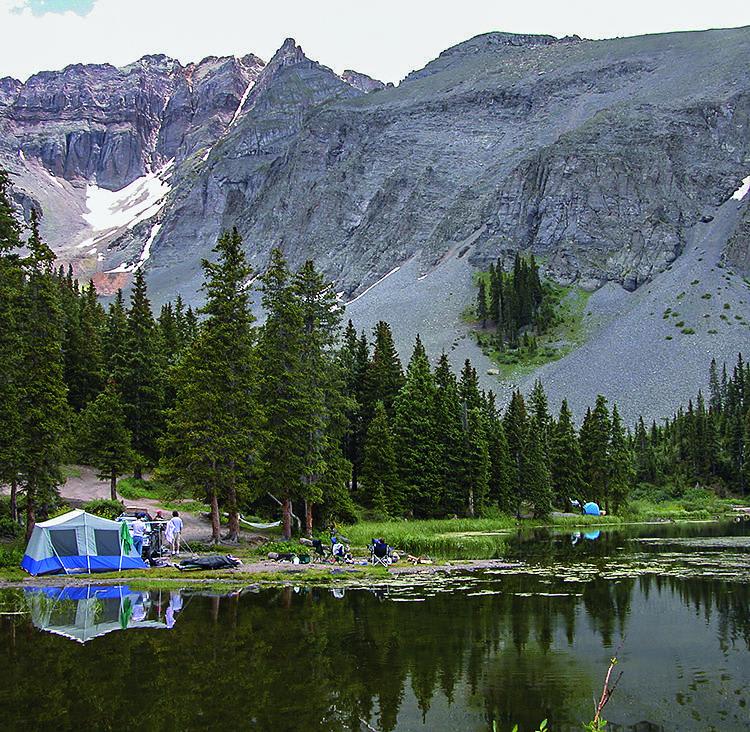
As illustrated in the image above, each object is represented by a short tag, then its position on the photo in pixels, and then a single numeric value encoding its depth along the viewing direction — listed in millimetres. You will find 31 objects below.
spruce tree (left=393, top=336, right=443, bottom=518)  58281
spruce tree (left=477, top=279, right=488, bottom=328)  156750
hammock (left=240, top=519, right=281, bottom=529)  43219
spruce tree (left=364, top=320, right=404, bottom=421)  68125
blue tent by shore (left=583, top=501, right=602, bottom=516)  74875
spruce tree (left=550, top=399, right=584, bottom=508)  78812
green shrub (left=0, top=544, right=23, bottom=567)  30297
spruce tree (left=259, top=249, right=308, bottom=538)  39656
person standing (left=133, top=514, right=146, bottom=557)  31703
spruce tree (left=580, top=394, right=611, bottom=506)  77250
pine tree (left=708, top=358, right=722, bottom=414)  118500
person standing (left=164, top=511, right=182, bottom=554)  33000
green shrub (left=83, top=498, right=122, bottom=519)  40562
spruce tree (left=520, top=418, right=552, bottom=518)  68812
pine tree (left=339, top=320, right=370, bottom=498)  64812
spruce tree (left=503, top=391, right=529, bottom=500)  69812
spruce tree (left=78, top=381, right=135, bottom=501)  48466
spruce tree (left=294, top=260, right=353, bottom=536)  40562
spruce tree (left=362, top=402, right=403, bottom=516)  55562
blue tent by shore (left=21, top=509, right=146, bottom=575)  29359
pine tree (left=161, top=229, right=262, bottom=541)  36375
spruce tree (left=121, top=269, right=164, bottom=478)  61562
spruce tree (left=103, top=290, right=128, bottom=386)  61481
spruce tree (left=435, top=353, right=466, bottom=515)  61031
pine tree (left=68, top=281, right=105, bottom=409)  66250
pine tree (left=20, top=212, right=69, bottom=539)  32469
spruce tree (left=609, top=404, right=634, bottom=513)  76438
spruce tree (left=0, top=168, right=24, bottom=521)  31406
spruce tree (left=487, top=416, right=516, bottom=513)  67675
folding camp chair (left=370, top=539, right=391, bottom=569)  33000
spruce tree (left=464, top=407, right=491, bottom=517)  61562
